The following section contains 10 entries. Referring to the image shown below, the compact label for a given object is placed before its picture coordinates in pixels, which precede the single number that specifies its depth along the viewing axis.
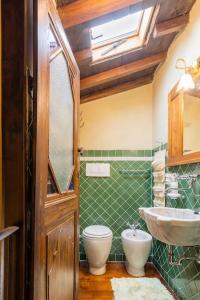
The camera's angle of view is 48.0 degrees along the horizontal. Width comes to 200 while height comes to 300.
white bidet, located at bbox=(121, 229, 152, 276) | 2.65
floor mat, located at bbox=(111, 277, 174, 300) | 2.19
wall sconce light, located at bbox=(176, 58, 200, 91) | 1.81
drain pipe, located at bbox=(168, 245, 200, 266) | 1.67
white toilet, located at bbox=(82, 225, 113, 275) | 2.65
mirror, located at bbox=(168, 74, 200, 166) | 1.95
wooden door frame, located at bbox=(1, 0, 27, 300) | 0.79
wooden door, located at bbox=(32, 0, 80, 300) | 0.88
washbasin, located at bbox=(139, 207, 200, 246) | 1.47
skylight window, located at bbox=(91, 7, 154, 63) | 2.11
